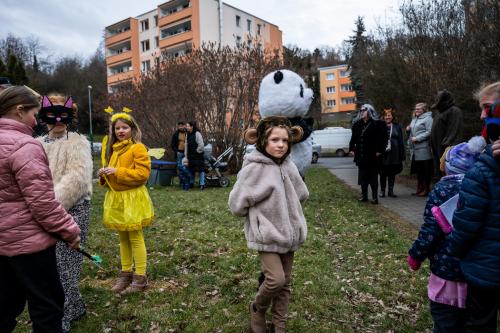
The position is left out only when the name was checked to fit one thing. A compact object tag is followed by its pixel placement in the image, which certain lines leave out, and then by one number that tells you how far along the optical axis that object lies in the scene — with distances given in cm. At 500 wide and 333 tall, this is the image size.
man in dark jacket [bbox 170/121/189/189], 1333
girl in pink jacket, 270
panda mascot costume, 766
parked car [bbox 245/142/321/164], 2859
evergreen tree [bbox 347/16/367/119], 1945
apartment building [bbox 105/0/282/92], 4531
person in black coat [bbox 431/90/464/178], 834
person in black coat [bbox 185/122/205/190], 1306
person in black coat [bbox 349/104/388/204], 889
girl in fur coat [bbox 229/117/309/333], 334
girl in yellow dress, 440
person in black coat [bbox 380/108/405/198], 978
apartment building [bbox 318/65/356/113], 7481
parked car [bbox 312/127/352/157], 3594
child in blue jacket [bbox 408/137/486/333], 287
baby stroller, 1378
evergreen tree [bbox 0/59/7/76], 3401
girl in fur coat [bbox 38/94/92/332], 366
